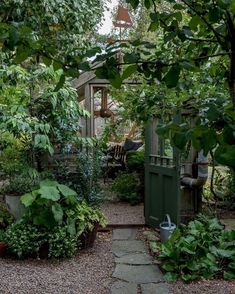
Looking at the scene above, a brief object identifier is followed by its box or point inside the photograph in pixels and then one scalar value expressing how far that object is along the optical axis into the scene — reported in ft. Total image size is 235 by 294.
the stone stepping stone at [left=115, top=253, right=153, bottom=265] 12.19
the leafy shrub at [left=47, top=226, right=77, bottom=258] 12.39
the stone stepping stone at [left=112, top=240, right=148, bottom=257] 13.25
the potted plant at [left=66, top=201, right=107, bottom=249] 13.39
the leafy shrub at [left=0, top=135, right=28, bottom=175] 14.88
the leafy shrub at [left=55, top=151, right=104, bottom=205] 15.61
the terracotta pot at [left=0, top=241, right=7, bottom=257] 12.64
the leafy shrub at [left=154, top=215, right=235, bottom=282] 10.68
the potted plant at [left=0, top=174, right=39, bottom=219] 14.98
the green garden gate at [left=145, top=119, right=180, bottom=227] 14.30
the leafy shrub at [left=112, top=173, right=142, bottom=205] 20.67
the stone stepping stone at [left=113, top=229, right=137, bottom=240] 14.97
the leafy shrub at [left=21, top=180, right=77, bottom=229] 12.48
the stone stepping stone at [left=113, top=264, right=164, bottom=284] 10.73
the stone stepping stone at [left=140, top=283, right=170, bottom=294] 9.94
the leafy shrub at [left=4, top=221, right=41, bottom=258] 12.32
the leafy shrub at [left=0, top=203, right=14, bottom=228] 14.34
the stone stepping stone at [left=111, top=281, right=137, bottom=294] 10.03
